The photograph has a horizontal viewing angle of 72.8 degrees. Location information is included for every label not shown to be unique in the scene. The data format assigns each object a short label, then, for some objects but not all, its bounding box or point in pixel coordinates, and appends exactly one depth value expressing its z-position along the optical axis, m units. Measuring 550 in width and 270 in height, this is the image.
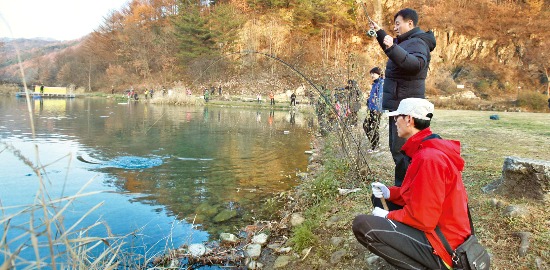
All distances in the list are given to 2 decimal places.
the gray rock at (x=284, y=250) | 3.73
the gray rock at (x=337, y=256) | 3.23
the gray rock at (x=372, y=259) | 2.99
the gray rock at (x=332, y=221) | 3.87
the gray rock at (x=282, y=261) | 3.48
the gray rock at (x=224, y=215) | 4.96
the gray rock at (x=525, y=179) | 3.22
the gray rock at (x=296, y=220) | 4.29
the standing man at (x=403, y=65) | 3.31
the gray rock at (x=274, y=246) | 3.91
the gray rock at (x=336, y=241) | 3.48
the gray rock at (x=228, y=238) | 4.21
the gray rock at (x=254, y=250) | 3.81
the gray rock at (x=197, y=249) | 3.84
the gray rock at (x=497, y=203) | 3.32
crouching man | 2.12
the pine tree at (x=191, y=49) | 31.65
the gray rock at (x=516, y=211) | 3.06
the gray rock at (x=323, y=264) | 3.22
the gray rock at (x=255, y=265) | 3.59
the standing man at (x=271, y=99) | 28.59
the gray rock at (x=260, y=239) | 4.05
